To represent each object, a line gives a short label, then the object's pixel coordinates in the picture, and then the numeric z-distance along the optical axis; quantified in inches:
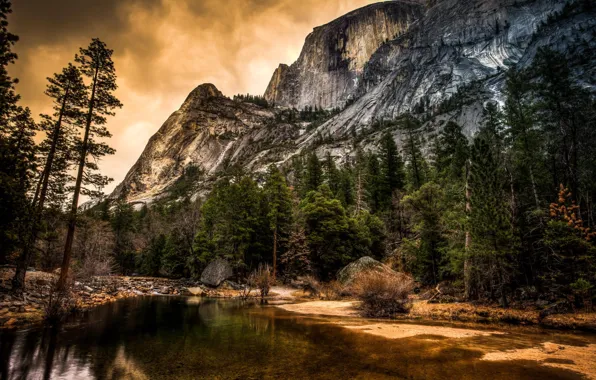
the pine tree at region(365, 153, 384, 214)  1803.6
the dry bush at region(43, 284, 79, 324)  482.9
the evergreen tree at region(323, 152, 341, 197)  2088.8
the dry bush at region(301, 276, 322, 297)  1035.3
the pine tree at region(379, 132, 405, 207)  1786.4
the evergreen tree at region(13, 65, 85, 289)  676.7
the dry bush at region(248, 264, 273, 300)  1029.2
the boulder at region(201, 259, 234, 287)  1366.9
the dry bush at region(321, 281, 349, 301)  927.7
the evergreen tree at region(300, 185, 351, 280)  1209.4
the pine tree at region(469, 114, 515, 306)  609.0
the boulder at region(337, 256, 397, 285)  909.2
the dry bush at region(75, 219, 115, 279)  1323.8
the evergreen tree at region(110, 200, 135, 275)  2208.4
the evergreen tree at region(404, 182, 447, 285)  901.2
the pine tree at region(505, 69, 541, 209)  788.0
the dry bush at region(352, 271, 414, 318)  606.2
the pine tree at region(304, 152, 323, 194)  1993.1
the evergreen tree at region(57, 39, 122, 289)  701.3
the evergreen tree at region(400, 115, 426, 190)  1620.0
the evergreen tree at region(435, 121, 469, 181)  1156.5
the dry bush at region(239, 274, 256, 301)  997.8
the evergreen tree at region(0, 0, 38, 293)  438.3
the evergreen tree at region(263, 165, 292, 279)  1422.0
